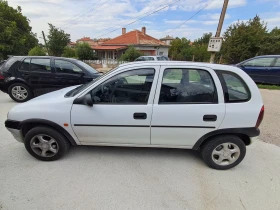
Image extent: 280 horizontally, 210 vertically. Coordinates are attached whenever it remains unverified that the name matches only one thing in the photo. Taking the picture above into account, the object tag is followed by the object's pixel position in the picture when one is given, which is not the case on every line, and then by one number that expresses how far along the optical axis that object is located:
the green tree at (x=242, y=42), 22.72
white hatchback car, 2.44
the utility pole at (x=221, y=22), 8.80
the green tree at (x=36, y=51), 19.42
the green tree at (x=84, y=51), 23.83
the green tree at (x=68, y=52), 23.91
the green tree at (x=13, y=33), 18.58
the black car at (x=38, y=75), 5.64
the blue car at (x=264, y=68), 8.49
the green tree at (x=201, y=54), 27.79
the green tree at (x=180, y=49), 30.53
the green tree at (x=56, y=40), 22.81
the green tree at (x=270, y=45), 22.86
